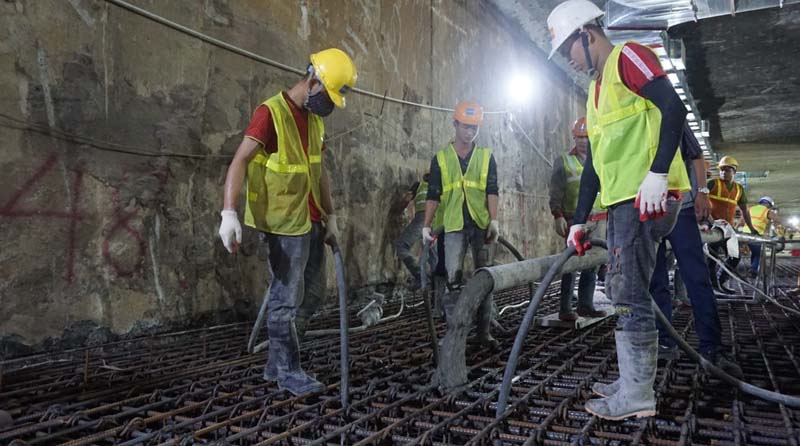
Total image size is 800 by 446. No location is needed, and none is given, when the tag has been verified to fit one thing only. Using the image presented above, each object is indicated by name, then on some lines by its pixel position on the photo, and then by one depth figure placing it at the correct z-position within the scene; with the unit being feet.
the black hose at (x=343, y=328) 7.68
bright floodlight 30.49
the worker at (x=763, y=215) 30.88
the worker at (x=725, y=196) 22.74
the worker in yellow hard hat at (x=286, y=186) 8.41
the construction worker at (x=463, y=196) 12.53
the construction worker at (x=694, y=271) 9.35
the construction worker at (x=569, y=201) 14.23
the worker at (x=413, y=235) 18.97
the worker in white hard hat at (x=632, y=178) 6.59
